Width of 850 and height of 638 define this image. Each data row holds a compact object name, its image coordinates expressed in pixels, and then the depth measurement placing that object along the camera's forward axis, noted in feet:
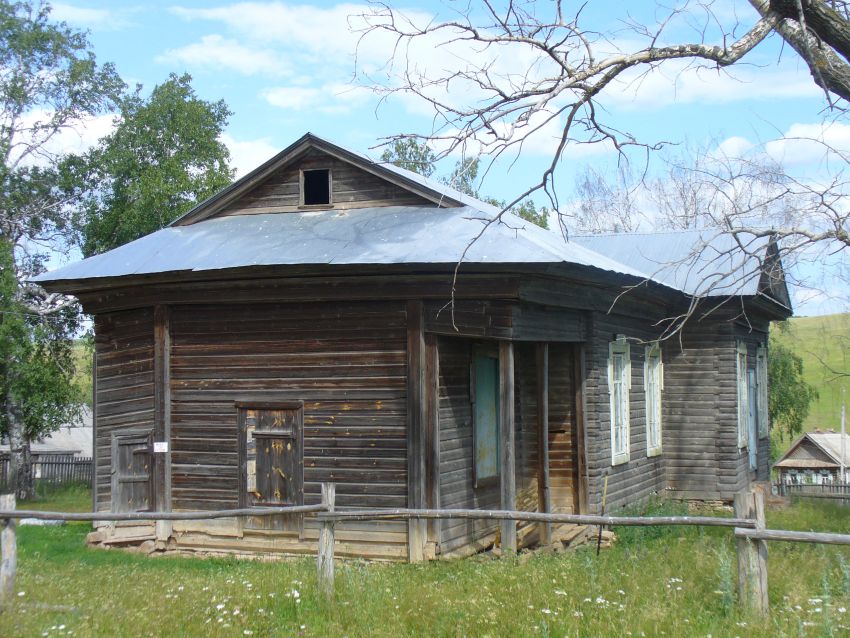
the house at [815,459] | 121.49
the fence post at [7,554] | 27.20
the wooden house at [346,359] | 38.01
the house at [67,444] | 142.41
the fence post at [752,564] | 23.35
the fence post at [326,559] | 25.96
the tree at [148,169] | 86.99
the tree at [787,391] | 122.42
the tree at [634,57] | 27.48
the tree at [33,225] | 78.33
